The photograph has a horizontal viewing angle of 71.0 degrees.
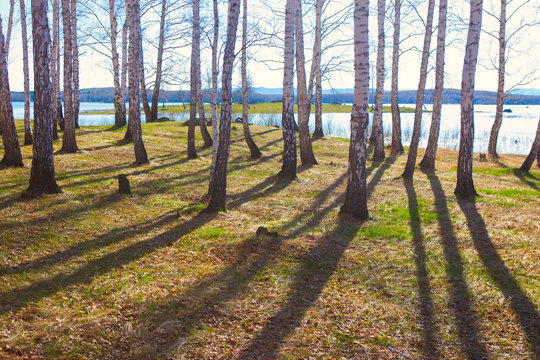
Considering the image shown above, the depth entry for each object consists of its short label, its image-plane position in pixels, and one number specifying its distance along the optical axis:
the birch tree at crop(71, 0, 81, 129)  15.23
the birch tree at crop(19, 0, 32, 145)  13.44
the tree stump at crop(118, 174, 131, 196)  8.63
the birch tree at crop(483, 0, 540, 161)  16.67
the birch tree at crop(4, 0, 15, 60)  16.30
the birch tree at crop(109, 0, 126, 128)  19.31
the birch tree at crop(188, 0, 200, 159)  11.98
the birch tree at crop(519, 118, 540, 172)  14.07
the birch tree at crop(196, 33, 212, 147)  13.43
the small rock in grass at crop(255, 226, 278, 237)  6.79
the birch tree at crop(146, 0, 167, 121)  24.83
